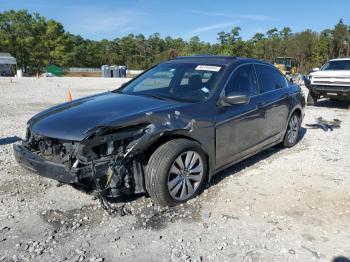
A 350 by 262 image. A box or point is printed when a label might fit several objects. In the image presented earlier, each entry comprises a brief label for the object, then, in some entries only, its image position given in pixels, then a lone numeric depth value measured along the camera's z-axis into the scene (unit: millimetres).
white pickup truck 12031
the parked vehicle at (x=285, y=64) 38234
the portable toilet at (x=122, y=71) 50688
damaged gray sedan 3783
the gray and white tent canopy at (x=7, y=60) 54153
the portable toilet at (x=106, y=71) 51281
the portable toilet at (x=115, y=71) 51281
